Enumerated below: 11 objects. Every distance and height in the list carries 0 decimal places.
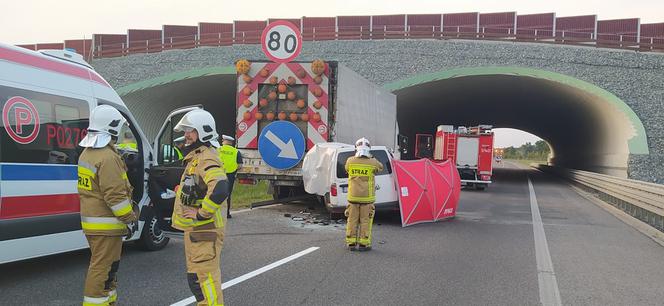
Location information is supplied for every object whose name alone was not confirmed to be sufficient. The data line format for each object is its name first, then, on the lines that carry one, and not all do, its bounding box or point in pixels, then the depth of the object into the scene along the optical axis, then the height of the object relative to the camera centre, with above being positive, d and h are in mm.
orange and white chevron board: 11539 +940
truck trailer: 11531 +813
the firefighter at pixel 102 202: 4125 -541
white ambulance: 5094 -158
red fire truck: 22938 -277
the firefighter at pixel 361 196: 7805 -832
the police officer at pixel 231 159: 9625 -374
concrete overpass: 23469 +3345
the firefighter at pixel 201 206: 3857 -519
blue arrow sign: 11430 -76
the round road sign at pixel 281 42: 11656 +2265
